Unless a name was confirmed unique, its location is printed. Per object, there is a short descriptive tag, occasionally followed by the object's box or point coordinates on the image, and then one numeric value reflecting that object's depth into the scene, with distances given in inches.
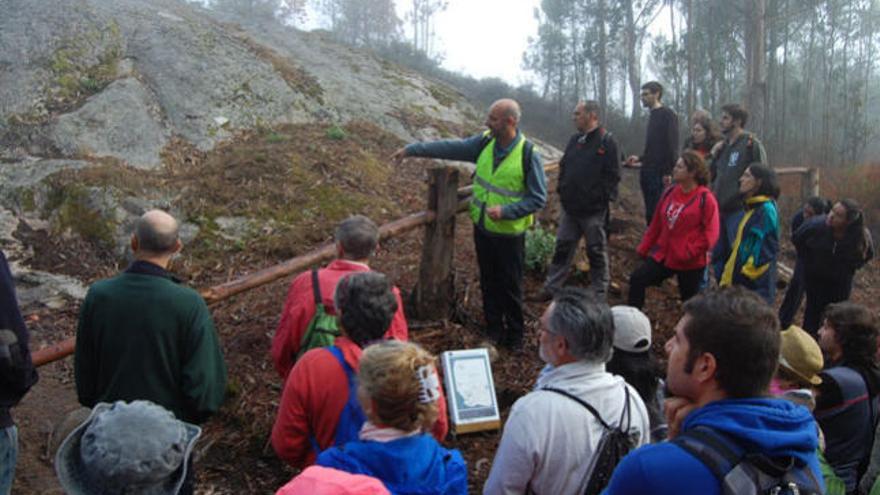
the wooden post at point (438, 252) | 226.4
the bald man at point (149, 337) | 115.5
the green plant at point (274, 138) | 460.3
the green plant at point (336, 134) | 487.8
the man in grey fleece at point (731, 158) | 271.1
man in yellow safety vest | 207.6
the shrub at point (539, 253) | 291.1
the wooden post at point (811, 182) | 435.5
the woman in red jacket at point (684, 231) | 218.5
